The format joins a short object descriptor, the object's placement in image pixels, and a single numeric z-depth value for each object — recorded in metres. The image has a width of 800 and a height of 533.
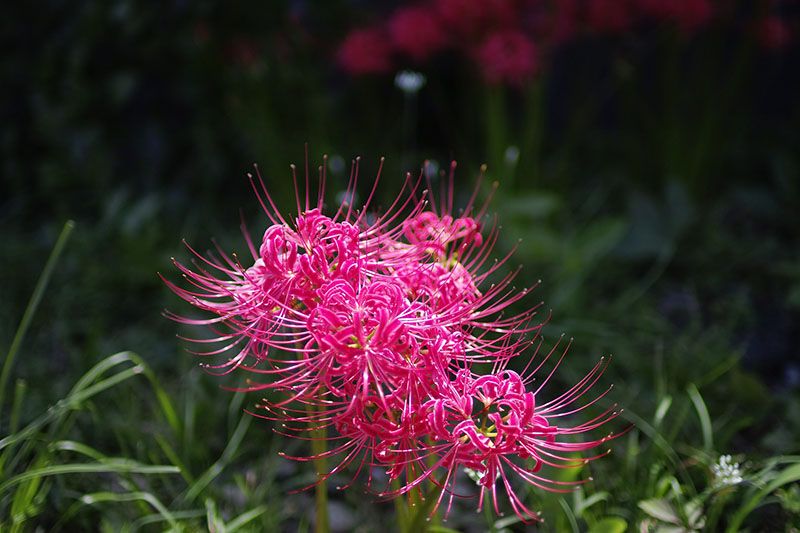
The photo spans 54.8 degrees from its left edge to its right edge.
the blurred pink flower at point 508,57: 3.16
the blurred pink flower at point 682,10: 3.34
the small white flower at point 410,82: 2.94
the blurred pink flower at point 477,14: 3.26
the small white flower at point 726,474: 1.74
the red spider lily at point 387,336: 1.21
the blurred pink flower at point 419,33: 3.46
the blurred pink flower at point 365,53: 3.64
